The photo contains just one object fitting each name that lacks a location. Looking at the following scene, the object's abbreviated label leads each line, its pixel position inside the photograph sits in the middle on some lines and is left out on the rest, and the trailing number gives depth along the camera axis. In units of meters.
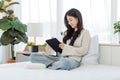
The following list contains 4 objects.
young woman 2.80
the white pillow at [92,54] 2.96
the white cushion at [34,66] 2.67
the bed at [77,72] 2.16
